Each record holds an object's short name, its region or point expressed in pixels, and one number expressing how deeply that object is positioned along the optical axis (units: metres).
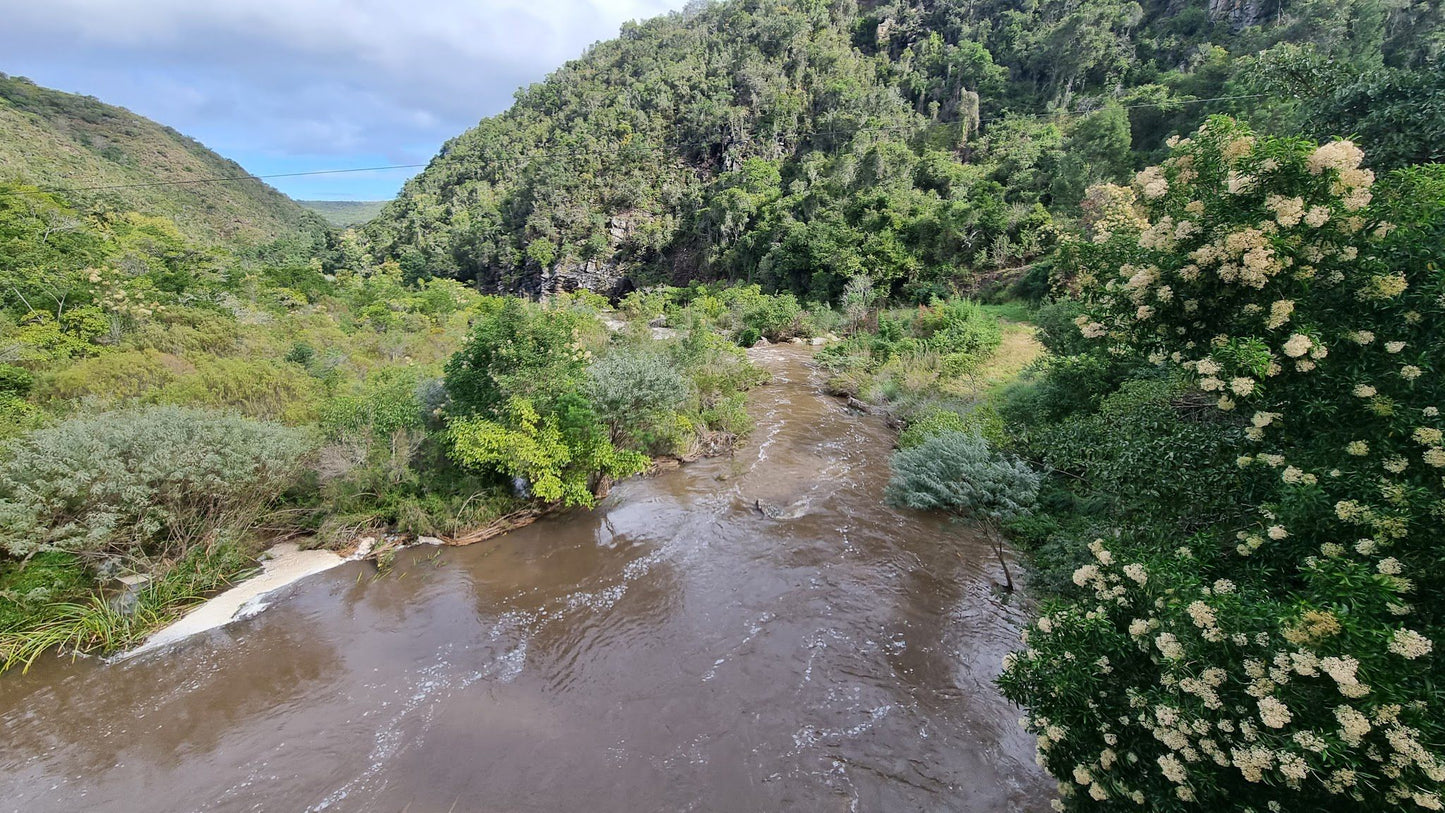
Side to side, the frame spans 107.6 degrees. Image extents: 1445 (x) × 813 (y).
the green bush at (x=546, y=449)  9.99
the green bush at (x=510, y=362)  10.50
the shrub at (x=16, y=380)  11.00
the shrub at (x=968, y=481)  9.48
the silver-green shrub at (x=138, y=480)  7.37
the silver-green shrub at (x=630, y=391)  11.55
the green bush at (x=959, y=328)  20.02
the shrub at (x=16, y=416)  8.62
